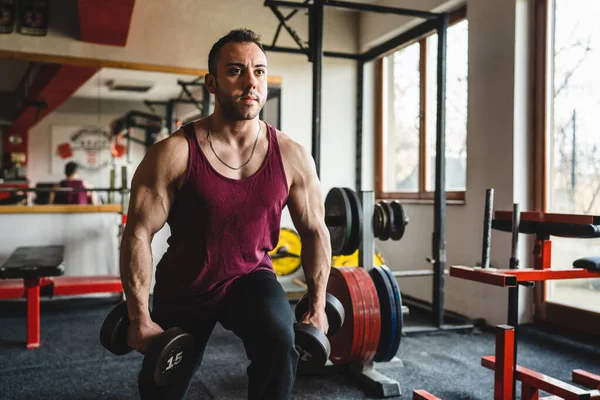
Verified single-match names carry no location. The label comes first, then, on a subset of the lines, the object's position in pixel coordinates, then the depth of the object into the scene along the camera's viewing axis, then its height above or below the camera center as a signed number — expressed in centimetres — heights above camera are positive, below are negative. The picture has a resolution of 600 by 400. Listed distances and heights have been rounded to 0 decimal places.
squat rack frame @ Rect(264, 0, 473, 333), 294 +59
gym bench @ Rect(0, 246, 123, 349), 286 -59
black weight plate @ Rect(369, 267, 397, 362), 236 -57
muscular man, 135 -8
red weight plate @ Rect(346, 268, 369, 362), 233 -61
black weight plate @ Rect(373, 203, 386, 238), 266 -15
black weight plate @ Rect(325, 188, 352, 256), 246 -13
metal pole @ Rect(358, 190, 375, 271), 259 -22
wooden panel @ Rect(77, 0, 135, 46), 319 +111
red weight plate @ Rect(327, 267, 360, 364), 234 -58
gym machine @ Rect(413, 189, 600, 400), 187 -29
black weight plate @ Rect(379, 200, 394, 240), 266 -15
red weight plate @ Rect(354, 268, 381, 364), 235 -57
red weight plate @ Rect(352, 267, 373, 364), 234 -59
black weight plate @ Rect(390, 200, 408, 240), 268 -15
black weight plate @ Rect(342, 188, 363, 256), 247 -16
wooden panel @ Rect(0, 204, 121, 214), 389 -16
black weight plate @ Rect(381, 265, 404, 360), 237 -62
